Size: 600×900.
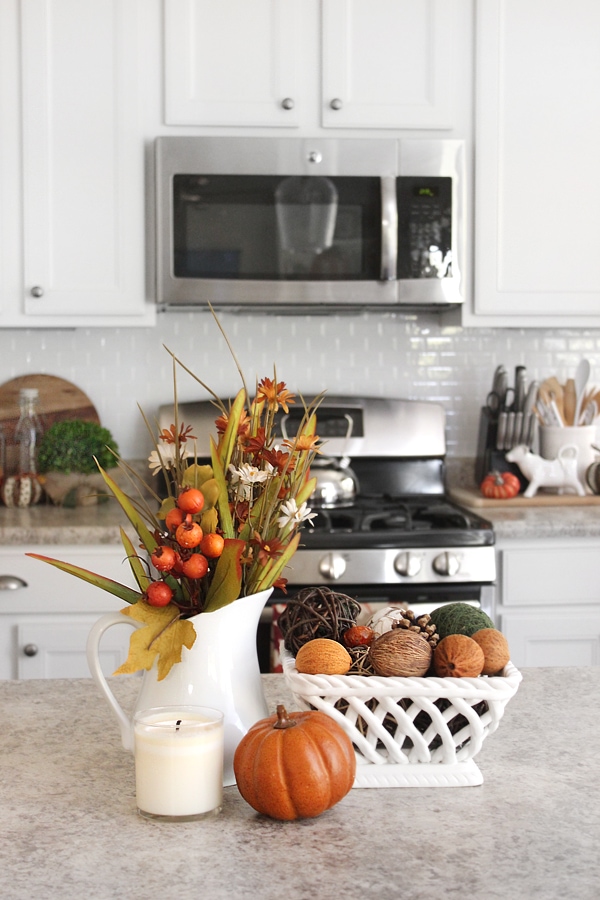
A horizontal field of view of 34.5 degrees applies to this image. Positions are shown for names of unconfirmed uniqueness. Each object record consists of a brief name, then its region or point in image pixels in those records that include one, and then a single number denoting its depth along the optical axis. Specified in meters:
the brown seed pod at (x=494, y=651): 0.93
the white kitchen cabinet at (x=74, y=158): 2.65
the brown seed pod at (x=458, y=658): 0.91
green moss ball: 0.98
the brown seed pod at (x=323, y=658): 0.92
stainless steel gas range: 2.35
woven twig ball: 0.98
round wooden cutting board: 3.01
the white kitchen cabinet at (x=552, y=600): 2.47
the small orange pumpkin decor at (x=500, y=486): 2.77
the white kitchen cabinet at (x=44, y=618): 2.38
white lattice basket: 0.89
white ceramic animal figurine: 2.82
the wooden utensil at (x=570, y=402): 3.03
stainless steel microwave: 2.66
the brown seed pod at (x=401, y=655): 0.91
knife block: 2.94
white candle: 0.84
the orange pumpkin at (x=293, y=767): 0.83
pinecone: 0.95
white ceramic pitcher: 0.93
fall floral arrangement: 0.89
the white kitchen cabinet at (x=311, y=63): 2.67
